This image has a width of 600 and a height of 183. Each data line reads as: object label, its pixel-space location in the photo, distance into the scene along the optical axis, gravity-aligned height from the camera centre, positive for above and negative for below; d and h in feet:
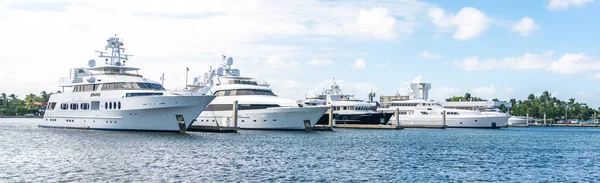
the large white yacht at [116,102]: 184.55 +5.73
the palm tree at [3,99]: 606.55 +19.52
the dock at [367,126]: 284.22 -1.08
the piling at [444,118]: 319.96 +3.39
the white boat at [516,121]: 439.63 +3.16
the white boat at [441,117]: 330.13 +4.20
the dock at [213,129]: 207.21 -2.21
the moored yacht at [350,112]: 297.94 +5.55
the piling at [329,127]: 245.39 -1.38
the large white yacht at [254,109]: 228.84 +4.87
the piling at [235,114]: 213.46 +2.77
